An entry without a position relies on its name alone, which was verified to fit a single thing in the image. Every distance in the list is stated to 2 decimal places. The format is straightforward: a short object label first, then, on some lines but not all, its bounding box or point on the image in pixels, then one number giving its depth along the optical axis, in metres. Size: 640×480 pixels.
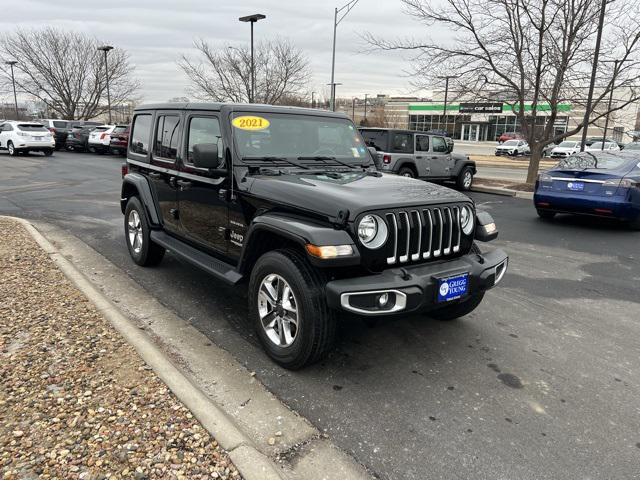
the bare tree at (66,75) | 39.12
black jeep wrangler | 3.17
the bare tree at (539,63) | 12.64
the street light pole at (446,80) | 13.72
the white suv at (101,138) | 25.41
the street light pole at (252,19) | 21.55
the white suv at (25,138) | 22.92
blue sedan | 8.32
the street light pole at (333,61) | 19.01
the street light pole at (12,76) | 39.05
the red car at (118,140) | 24.73
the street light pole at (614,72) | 12.62
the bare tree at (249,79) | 26.17
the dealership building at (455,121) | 65.62
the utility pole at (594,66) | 12.13
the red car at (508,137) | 48.80
